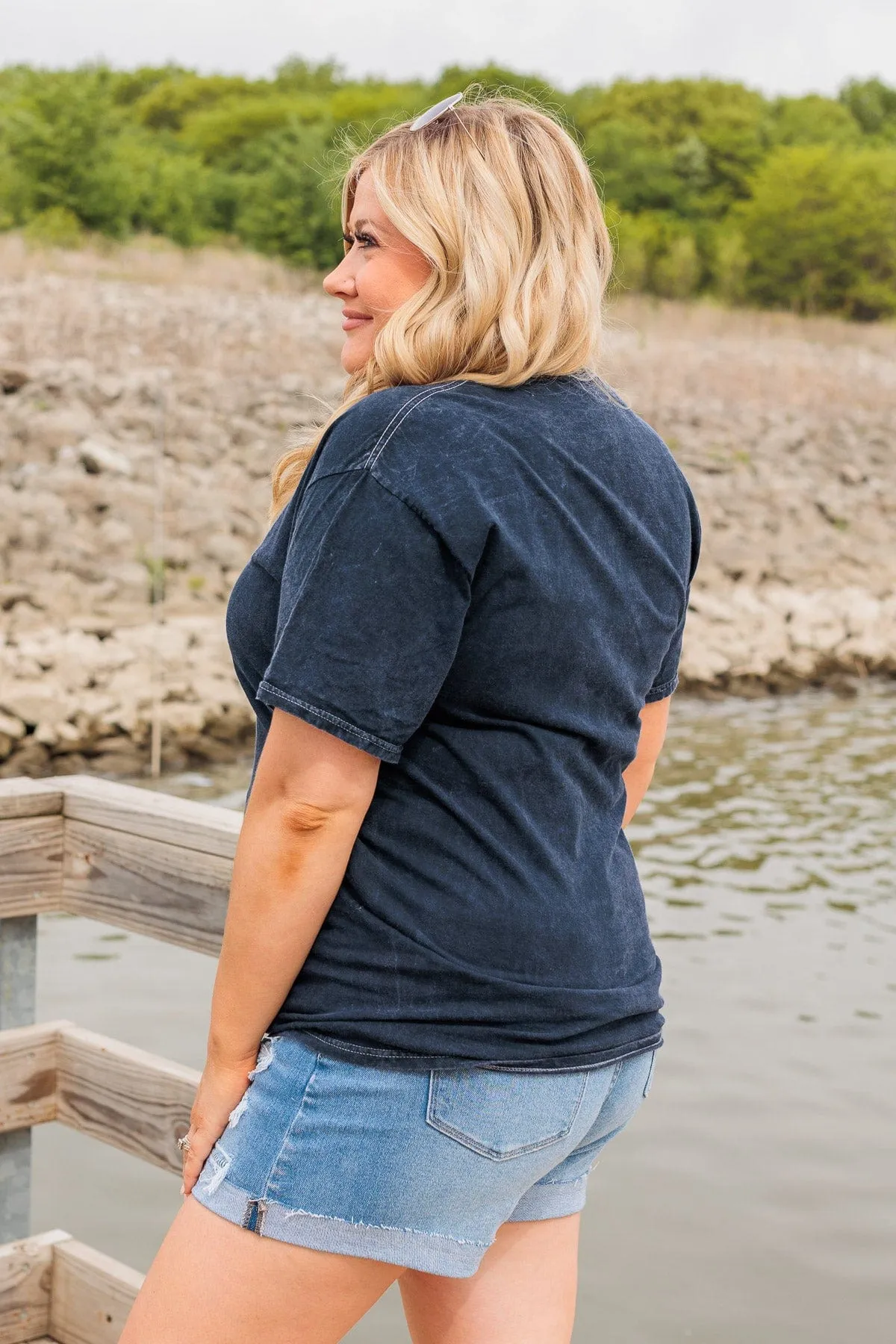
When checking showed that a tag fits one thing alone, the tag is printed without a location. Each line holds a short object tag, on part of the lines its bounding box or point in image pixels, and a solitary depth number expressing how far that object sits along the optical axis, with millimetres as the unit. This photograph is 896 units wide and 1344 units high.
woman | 1183
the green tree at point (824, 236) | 46906
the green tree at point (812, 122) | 64875
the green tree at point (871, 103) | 72438
